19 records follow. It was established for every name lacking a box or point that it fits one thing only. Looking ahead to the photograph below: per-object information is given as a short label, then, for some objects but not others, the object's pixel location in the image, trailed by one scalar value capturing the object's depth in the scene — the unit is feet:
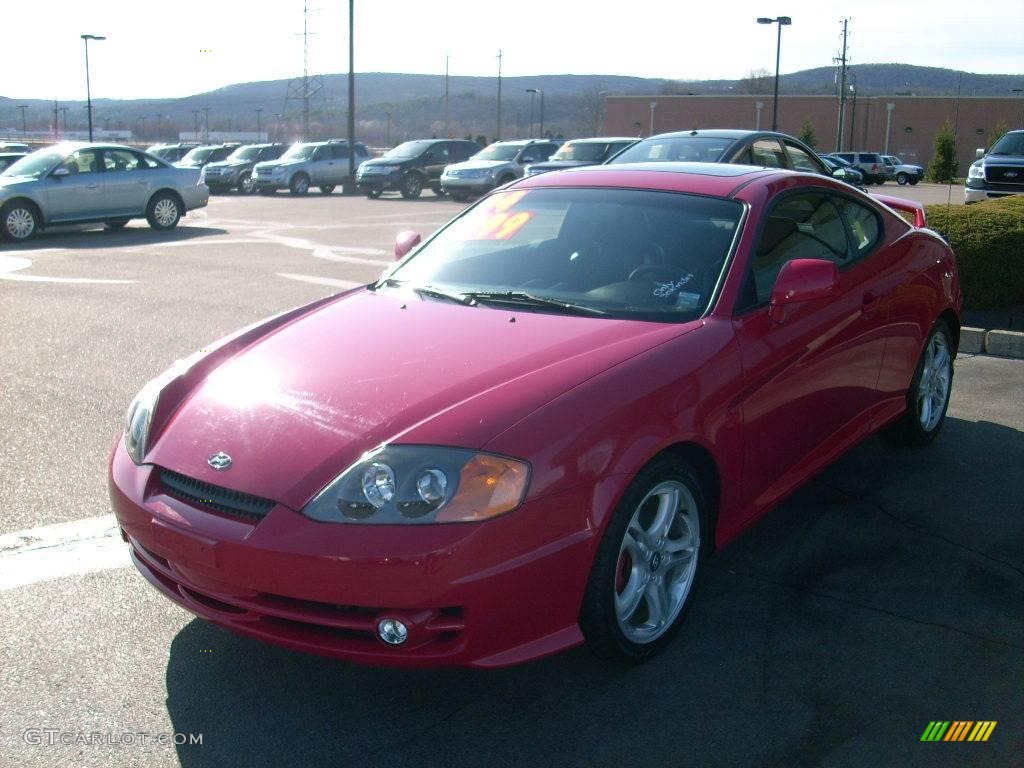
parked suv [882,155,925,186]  179.83
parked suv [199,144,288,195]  114.42
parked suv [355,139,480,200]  98.68
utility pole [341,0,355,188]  109.70
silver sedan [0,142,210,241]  55.36
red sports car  9.73
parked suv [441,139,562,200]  90.17
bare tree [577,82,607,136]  407.03
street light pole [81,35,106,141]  165.64
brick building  265.13
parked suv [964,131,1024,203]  67.10
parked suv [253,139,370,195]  107.45
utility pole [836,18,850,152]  209.40
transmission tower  239.99
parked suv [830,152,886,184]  173.88
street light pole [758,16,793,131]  162.81
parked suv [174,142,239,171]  125.70
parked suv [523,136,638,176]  74.84
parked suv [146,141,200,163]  147.13
